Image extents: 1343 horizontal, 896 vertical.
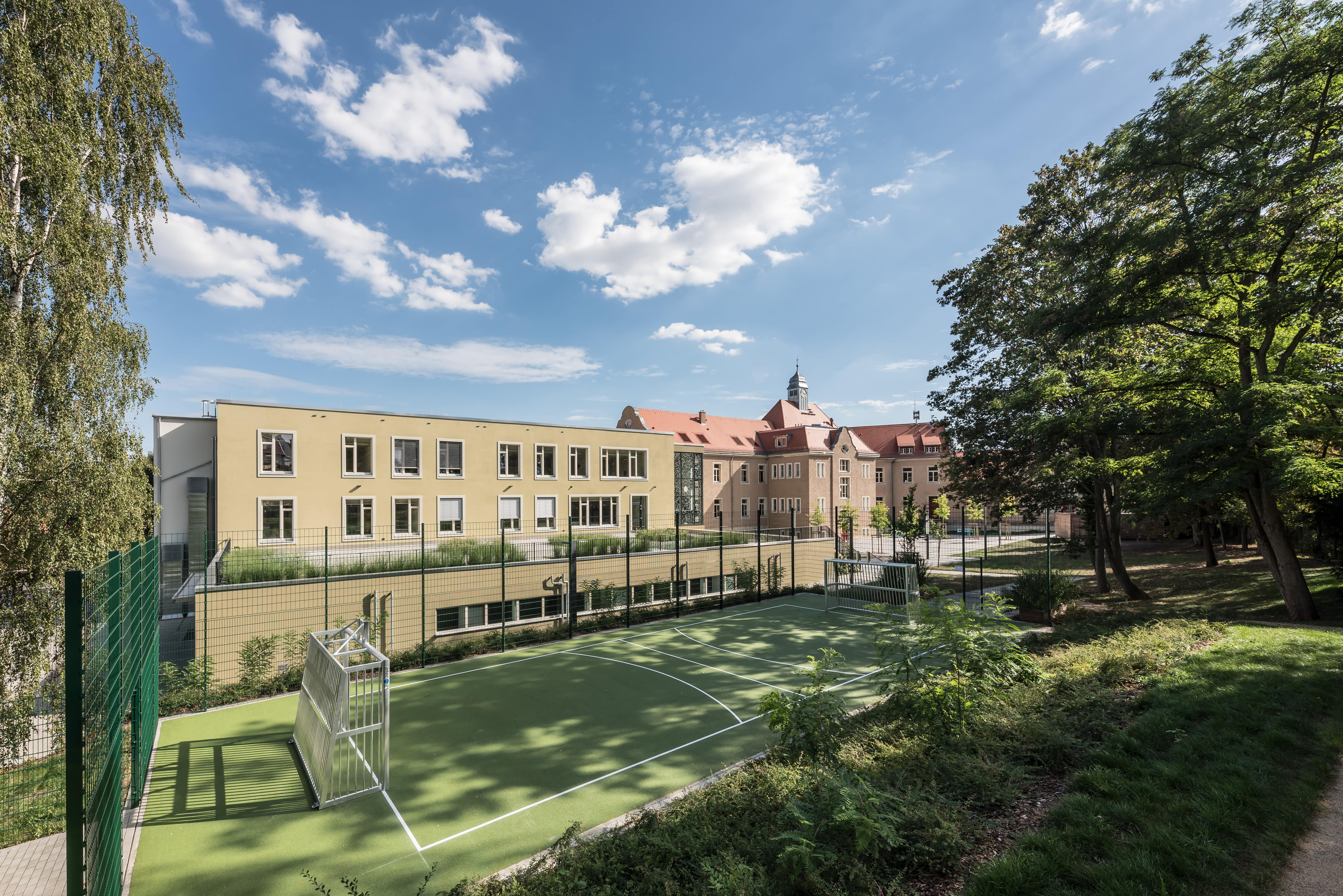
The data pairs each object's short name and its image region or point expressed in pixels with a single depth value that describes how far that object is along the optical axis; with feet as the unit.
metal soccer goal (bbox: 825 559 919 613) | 50.85
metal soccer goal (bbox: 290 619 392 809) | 19.31
